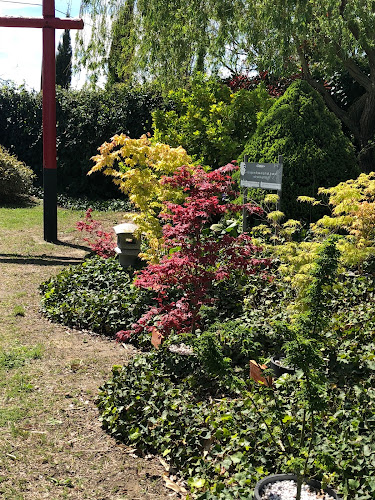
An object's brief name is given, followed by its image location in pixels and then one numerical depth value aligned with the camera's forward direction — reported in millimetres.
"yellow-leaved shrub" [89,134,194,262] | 6629
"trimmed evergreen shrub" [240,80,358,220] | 7902
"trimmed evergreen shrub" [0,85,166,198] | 15742
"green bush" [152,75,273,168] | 10531
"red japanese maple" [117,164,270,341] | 5134
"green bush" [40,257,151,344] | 6191
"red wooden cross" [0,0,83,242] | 9922
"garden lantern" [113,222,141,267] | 7453
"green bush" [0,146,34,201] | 14586
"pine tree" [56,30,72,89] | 33138
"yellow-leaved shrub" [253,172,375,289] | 5133
